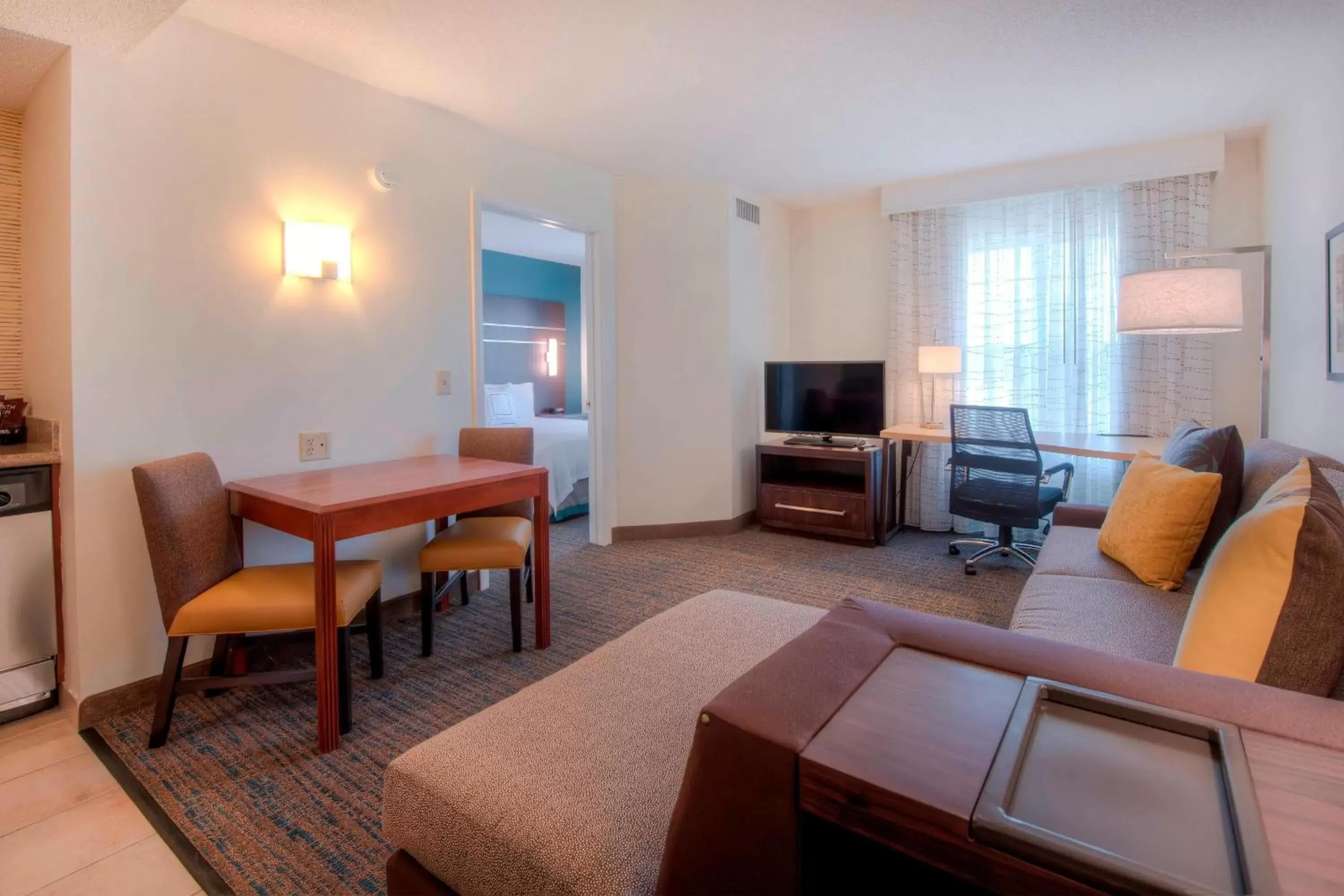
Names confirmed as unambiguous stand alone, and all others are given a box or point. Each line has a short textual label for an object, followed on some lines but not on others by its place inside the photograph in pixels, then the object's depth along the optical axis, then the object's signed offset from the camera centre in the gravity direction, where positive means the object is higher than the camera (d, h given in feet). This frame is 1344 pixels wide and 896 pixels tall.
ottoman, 3.17 -1.89
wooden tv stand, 14.17 -1.43
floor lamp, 9.35 +1.73
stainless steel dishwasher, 7.02 -1.73
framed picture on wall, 7.85 +1.45
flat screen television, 14.67 +0.66
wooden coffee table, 2.01 -1.25
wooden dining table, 6.61 -0.80
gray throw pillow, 7.20 -0.46
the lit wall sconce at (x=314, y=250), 8.56 +2.38
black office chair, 11.62 -0.91
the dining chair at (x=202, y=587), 6.56 -1.61
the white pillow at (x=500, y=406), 20.40 +0.74
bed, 15.75 -0.74
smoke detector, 9.52 +3.66
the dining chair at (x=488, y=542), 8.65 -1.49
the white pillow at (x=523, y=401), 21.70 +0.95
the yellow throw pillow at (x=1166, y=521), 6.59 -1.02
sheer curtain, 12.59 +2.33
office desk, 10.75 -0.33
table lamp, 13.83 +1.37
